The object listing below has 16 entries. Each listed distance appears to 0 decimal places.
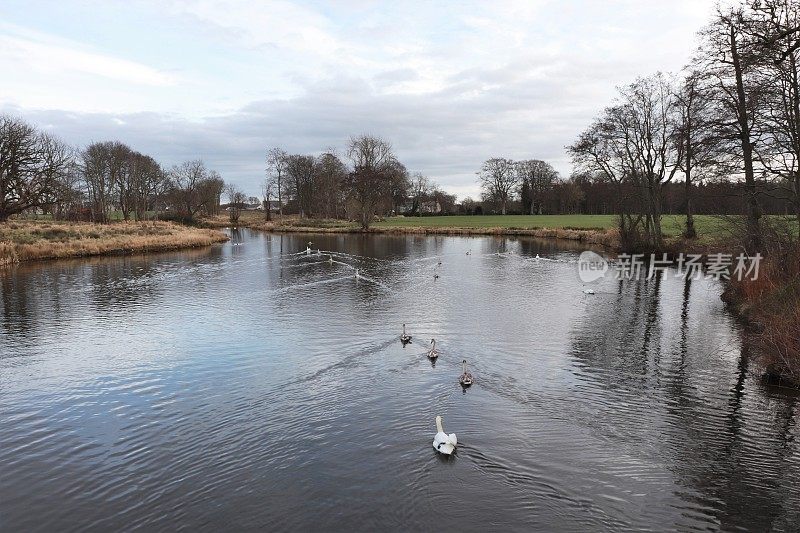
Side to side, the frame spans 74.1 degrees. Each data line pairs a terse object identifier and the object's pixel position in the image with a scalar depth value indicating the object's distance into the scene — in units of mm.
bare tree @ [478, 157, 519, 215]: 113188
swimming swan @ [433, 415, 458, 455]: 8688
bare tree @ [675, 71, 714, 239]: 20988
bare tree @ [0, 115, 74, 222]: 42156
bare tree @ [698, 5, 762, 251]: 18495
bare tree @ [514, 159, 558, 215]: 111562
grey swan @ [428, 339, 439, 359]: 13977
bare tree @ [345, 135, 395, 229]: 66125
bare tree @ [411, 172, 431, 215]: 127575
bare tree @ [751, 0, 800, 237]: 15148
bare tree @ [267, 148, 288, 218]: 94125
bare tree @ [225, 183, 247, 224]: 96488
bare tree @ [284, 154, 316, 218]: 93312
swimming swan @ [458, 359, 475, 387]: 11980
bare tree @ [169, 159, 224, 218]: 86125
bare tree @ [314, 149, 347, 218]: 87812
